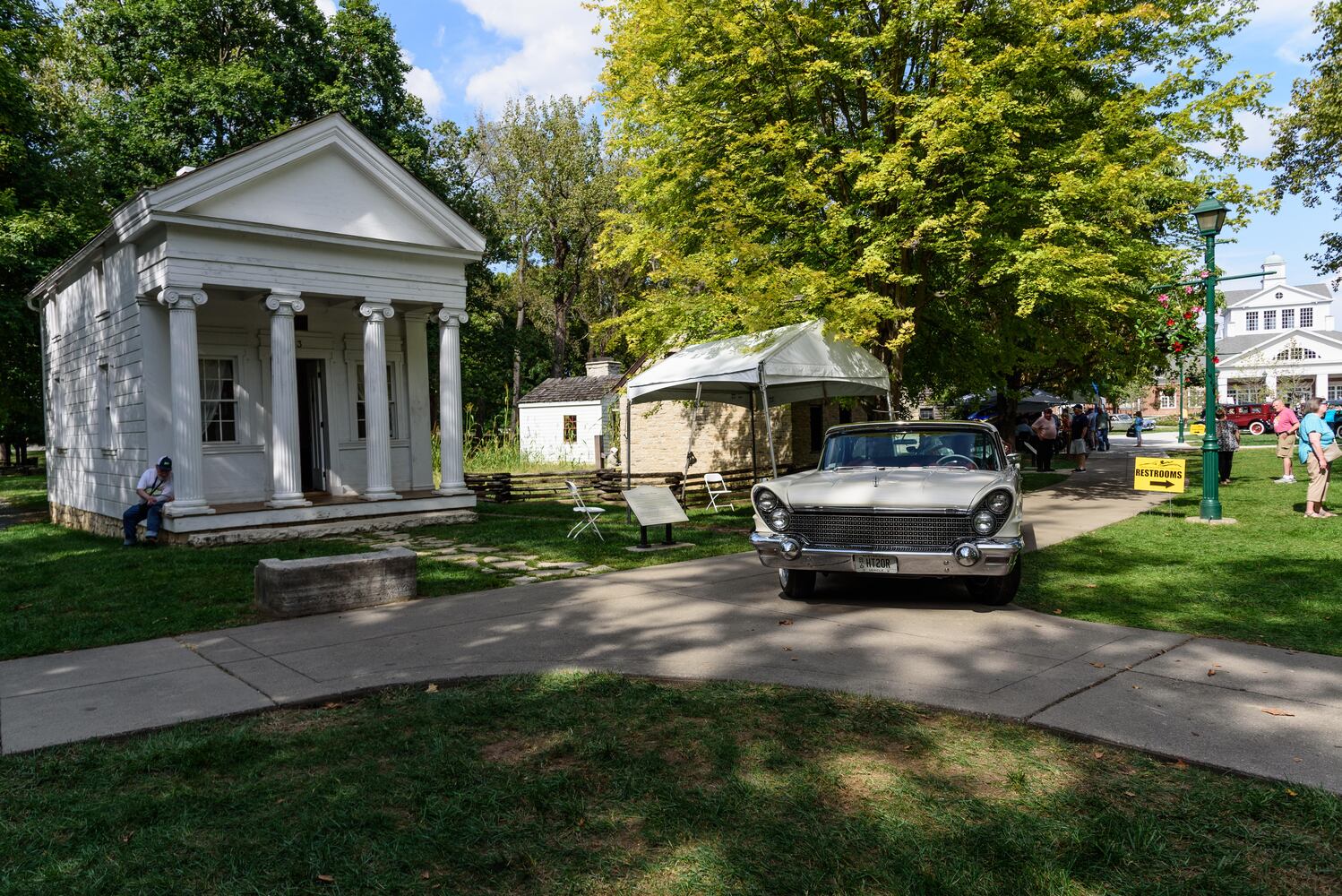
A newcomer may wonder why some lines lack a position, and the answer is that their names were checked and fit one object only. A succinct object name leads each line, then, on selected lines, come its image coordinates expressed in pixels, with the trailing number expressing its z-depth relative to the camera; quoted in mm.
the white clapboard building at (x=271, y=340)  13039
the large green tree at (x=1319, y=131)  18672
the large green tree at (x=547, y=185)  41500
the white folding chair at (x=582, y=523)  12484
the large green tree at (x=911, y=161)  12844
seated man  12859
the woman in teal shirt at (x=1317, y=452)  12570
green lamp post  12055
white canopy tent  13266
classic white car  7000
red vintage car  47375
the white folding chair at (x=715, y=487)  17045
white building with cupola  63494
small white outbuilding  36094
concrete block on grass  7566
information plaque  11297
